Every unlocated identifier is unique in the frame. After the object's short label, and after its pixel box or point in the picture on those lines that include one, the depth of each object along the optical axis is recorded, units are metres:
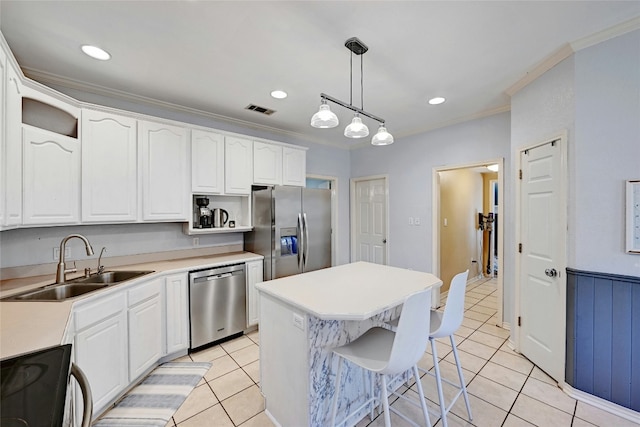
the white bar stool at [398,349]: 1.30
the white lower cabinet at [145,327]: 2.14
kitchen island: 1.51
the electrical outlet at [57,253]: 2.40
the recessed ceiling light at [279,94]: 2.74
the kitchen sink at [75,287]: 1.84
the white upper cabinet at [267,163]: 3.41
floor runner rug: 1.84
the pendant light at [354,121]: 1.83
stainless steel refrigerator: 3.26
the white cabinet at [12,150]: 1.69
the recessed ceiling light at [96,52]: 1.98
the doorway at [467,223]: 3.82
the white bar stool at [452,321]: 1.67
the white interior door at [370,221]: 4.56
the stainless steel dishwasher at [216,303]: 2.66
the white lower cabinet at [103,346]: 1.74
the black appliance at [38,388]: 0.64
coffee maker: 3.15
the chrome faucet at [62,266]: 2.05
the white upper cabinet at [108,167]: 2.34
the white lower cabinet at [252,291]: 3.08
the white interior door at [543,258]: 2.15
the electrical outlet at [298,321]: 1.52
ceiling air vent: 3.12
